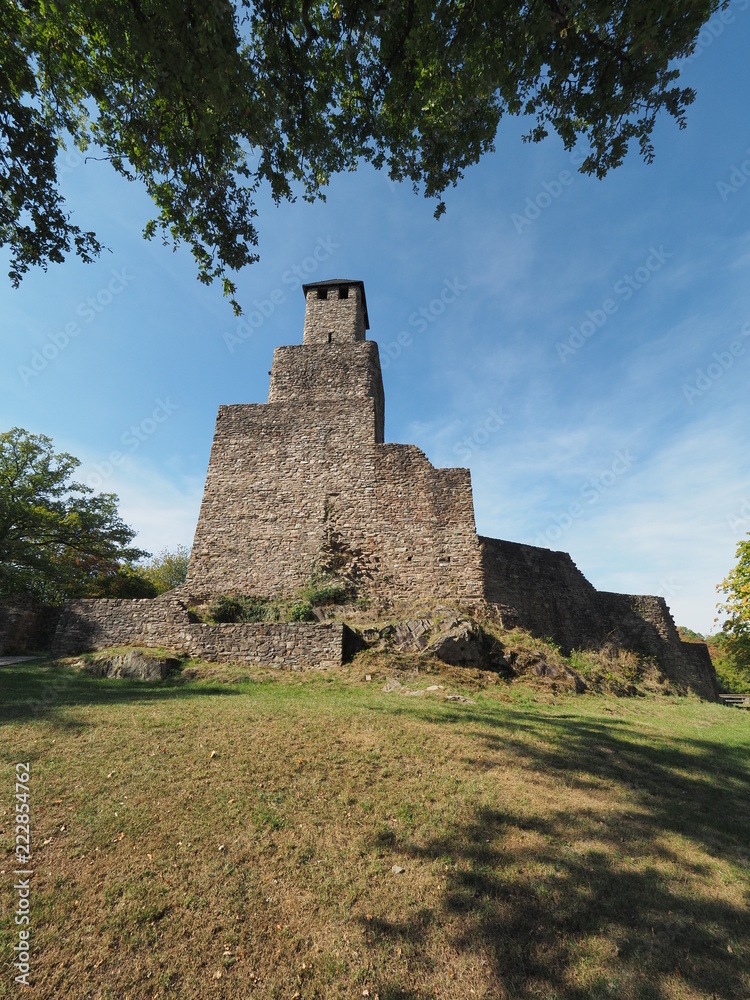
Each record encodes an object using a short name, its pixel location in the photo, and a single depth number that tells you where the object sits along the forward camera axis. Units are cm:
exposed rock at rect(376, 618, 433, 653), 1203
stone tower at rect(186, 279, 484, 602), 1530
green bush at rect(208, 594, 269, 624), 1442
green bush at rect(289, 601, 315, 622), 1384
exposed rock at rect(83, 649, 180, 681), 1123
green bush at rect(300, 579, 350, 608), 1473
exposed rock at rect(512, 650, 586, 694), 1159
